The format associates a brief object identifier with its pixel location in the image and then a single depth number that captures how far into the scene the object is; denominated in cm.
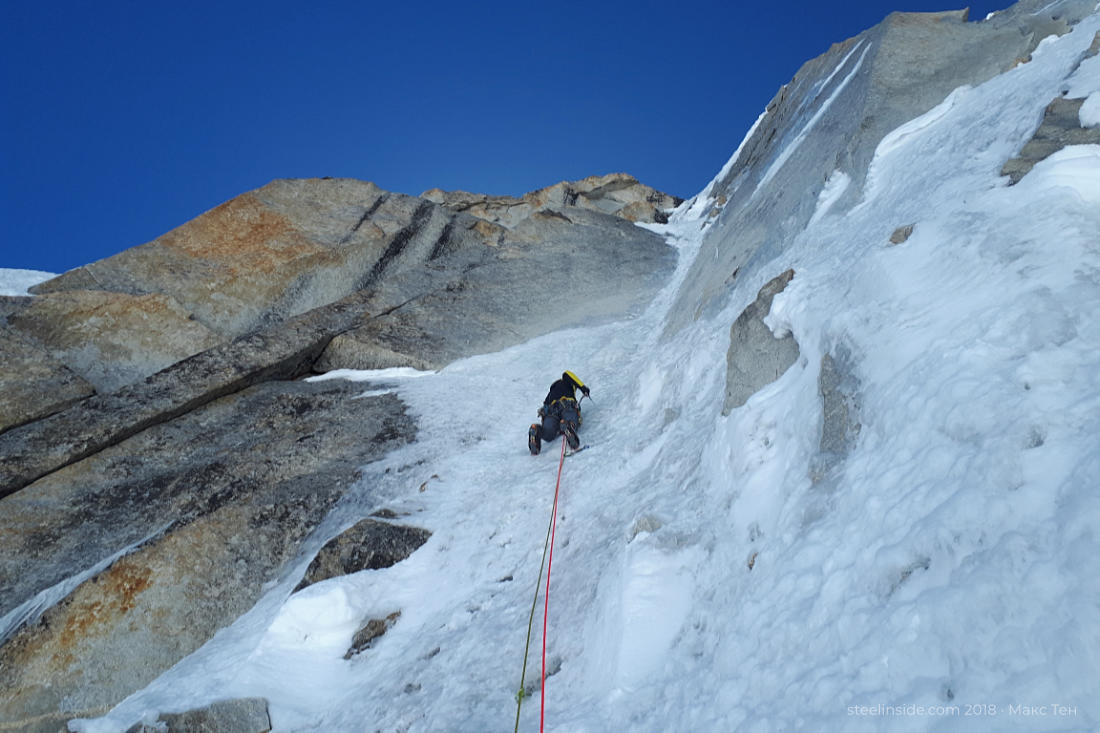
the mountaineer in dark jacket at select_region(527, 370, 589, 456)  1089
